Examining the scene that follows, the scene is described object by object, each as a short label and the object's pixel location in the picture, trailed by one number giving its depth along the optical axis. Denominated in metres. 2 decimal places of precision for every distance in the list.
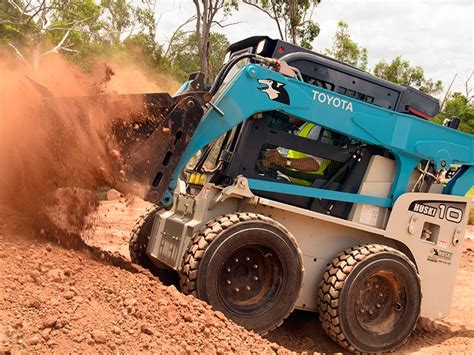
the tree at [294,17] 24.70
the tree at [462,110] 37.38
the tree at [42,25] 17.97
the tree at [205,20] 23.47
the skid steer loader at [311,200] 4.78
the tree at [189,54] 32.00
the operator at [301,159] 5.40
